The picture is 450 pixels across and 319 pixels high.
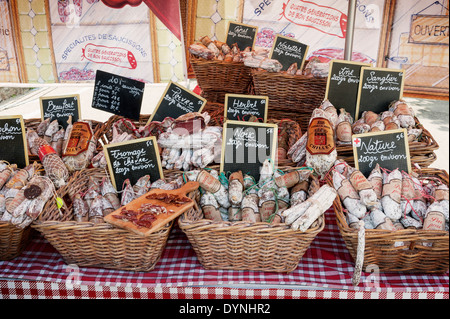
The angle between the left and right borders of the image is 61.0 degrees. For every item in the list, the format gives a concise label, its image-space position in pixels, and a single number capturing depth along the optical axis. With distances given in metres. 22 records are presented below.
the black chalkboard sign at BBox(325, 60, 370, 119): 2.34
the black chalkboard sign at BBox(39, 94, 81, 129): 2.37
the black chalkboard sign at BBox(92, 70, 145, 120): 2.42
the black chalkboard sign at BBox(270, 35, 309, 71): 2.86
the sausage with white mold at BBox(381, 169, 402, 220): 1.54
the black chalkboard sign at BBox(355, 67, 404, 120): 2.31
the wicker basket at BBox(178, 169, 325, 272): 1.37
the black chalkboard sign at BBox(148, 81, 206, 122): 2.36
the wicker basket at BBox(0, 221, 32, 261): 1.48
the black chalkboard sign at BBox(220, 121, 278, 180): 1.90
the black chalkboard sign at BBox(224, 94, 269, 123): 2.34
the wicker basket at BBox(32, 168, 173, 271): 1.41
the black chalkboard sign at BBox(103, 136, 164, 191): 1.83
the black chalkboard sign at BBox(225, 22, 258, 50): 3.38
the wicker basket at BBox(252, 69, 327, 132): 2.49
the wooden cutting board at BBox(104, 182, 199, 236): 1.37
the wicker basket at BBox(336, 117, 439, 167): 1.97
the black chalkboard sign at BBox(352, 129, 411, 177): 1.84
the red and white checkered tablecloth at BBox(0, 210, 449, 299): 1.43
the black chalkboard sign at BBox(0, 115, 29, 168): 2.02
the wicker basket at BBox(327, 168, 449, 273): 1.35
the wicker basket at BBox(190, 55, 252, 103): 2.94
